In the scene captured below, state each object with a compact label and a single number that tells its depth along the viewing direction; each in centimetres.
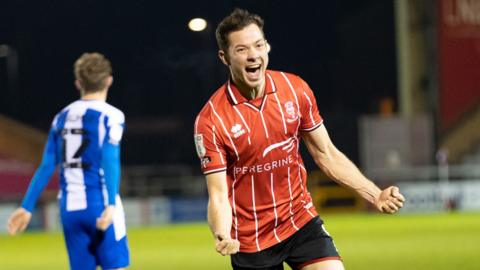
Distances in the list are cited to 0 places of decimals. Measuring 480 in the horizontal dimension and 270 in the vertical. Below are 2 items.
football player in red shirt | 1124
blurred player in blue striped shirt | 1380
